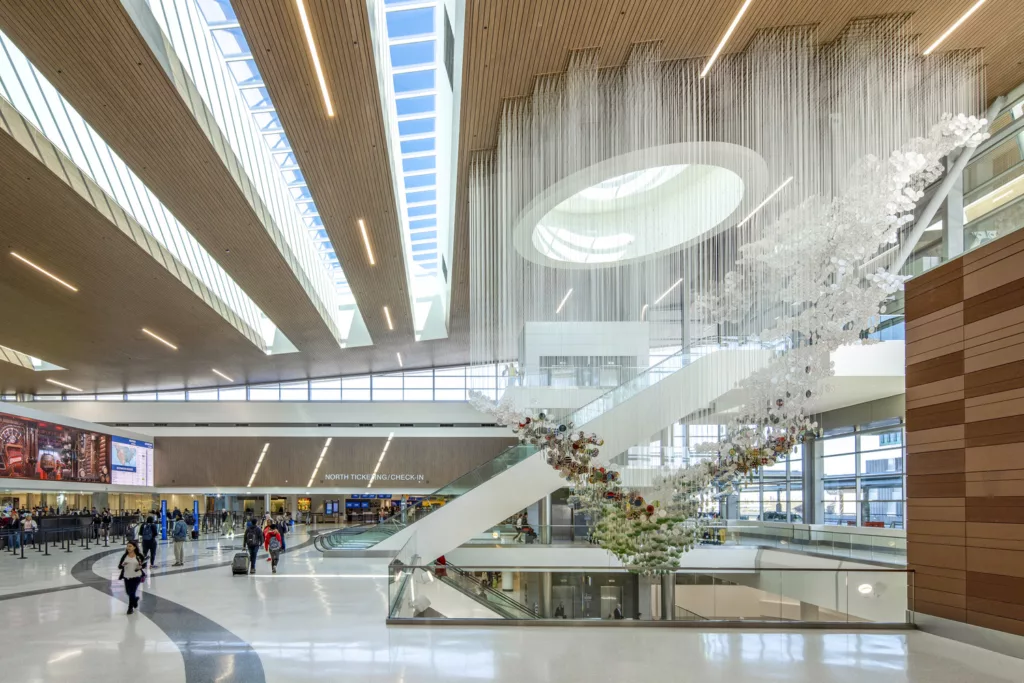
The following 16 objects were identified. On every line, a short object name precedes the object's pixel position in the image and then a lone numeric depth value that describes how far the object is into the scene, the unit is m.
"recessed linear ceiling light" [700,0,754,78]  9.82
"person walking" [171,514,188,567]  19.00
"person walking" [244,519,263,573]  17.59
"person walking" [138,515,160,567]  17.34
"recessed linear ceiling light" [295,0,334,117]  9.41
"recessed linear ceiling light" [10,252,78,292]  16.83
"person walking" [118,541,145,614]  11.21
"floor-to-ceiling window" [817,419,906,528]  20.25
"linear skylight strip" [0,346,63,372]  29.06
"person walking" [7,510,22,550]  22.85
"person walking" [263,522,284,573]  17.72
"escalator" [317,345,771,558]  15.98
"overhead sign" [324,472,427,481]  39.59
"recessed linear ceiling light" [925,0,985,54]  10.02
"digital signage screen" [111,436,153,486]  35.03
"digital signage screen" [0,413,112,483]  25.73
